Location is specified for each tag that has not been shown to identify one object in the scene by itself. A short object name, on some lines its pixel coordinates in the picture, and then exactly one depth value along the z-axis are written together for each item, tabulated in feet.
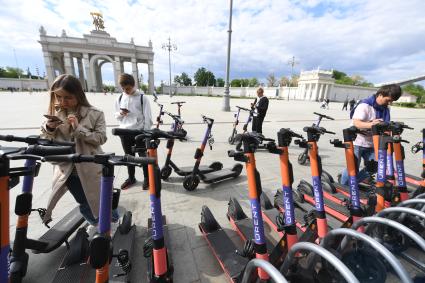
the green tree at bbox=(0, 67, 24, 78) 279.20
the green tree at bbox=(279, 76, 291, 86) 294.07
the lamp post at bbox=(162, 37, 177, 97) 154.61
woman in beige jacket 6.73
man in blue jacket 9.89
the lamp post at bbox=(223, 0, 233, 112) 50.18
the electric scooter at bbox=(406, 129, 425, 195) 9.61
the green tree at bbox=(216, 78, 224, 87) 326.12
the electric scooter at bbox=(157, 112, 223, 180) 14.21
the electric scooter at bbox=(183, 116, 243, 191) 12.95
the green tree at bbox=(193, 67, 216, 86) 322.75
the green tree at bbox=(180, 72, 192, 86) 330.54
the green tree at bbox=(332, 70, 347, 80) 322.38
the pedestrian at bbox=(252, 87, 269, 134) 23.67
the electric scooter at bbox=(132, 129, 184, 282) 5.69
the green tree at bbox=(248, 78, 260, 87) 326.32
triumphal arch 177.88
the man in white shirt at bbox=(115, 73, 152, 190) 12.18
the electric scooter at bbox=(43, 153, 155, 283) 4.17
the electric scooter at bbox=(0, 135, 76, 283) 4.17
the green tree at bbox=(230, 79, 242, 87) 329.99
